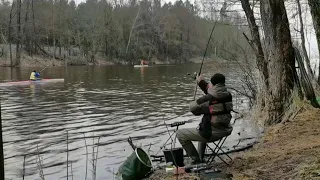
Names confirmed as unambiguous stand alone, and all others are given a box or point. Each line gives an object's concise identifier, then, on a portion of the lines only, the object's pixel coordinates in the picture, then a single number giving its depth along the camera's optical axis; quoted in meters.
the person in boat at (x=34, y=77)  22.36
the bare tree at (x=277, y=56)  8.16
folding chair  5.56
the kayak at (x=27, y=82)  21.09
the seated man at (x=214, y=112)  5.02
